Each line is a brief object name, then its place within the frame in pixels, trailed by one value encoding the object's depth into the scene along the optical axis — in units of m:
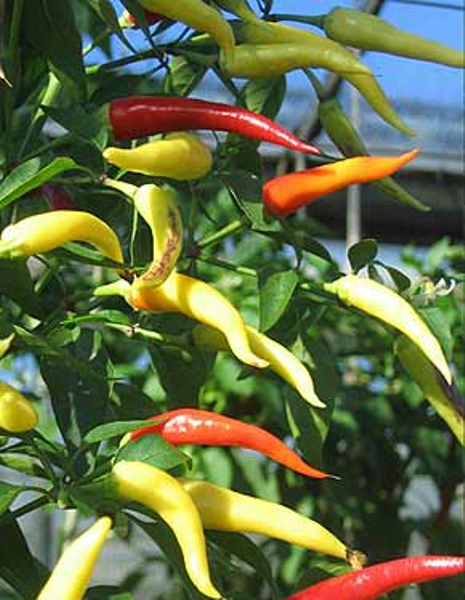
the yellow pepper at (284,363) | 0.84
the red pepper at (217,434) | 0.83
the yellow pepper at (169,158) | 0.84
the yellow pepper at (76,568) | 0.73
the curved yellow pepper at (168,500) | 0.76
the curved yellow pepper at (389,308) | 0.85
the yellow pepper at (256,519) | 0.81
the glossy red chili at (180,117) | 0.89
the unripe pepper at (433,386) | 0.94
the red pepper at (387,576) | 0.80
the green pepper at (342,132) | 0.95
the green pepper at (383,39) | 0.92
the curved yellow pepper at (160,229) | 0.81
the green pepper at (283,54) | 0.89
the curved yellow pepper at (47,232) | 0.81
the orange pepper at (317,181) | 0.89
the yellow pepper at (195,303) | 0.83
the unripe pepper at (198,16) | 0.87
